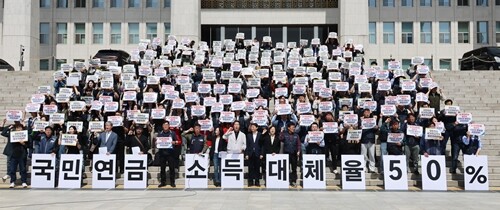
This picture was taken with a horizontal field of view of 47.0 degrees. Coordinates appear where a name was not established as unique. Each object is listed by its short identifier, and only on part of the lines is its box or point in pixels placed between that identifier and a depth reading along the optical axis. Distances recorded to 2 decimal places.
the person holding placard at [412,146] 15.54
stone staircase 15.79
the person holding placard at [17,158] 15.20
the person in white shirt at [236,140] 15.32
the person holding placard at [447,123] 16.12
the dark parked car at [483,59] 28.42
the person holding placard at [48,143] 15.44
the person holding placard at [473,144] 15.42
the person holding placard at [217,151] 15.44
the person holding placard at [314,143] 15.27
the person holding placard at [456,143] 15.67
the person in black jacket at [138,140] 15.58
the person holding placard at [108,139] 15.43
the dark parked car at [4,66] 33.00
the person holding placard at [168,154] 15.17
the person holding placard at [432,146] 15.23
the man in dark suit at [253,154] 15.23
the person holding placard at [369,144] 15.68
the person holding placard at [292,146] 15.27
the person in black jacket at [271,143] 15.31
